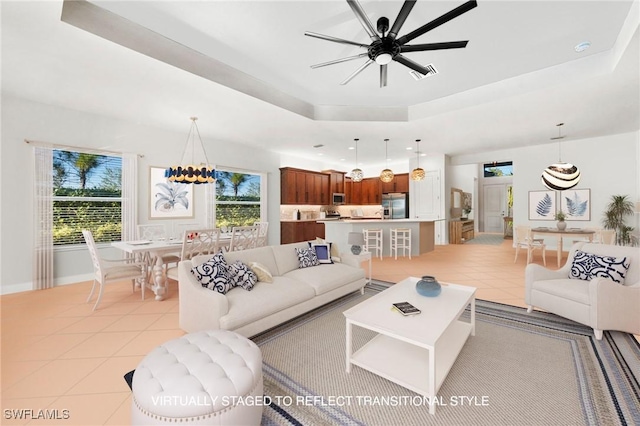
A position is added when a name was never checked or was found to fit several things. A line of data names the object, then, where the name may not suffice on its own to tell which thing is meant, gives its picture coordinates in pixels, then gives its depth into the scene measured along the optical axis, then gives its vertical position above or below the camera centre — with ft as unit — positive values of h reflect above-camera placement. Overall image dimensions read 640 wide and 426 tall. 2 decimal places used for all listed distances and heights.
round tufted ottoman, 4.08 -2.82
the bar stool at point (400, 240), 21.79 -2.42
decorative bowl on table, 8.02 -2.29
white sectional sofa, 7.50 -2.69
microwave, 31.58 +1.43
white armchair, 8.11 -2.71
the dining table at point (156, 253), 11.89 -1.95
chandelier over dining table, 14.25 +1.98
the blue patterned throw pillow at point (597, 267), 8.99 -1.96
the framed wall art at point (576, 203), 22.97 +0.64
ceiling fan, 6.81 +4.96
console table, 29.68 -2.28
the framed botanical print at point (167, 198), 18.28 +0.94
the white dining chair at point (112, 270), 11.10 -2.53
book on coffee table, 6.70 -2.49
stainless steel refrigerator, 30.99 +0.68
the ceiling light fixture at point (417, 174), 21.97 +3.00
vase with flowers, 19.37 -0.89
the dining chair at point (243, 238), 14.75 -1.54
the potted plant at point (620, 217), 20.76 -0.50
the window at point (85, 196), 14.97 +0.86
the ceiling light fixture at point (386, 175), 22.08 +2.93
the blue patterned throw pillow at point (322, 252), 12.58 -1.93
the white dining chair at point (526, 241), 18.60 -2.15
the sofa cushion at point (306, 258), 11.93 -2.09
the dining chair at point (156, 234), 14.26 -1.44
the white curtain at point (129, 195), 16.90 +1.00
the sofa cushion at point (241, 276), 8.93 -2.19
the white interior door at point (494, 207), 41.86 +0.59
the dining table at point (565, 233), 18.12 -1.49
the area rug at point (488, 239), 31.10 -3.59
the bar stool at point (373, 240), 21.75 -2.41
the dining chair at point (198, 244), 12.36 -1.59
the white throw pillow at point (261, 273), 9.66 -2.22
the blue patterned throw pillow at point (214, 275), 8.25 -1.99
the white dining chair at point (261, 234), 16.74 -1.47
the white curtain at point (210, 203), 21.01 +0.61
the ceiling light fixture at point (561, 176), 17.29 +2.24
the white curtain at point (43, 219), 13.87 -0.41
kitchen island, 22.03 -1.56
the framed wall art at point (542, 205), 24.47 +0.52
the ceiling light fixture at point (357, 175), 22.39 +2.98
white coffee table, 5.62 -3.29
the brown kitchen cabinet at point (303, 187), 26.71 +2.54
